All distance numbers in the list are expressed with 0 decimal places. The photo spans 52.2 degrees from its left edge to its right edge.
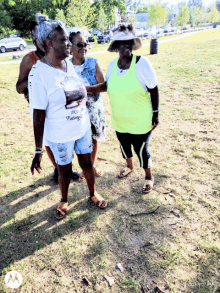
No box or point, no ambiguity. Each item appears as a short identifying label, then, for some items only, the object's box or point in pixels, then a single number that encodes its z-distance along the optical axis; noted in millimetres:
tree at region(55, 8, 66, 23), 27050
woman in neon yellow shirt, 2541
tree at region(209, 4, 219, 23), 67500
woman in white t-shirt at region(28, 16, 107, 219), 2043
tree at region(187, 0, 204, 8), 146300
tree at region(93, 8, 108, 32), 32875
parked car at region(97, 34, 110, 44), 31875
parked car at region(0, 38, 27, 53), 25531
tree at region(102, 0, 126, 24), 39000
